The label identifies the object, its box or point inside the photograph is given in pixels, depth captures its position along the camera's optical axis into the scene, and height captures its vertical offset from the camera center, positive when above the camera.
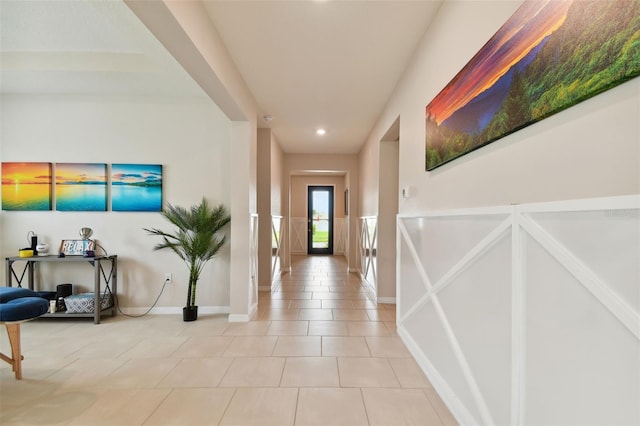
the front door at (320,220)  9.13 -0.21
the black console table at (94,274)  3.15 -0.70
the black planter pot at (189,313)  3.27 -1.14
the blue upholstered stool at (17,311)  1.93 -0.67
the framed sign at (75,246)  3.35 -0.39
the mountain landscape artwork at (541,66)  0.79 +0.53
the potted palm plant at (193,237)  3.25 -0.27
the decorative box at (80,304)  3.22 -1.02
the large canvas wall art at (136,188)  3.47 +0.31
